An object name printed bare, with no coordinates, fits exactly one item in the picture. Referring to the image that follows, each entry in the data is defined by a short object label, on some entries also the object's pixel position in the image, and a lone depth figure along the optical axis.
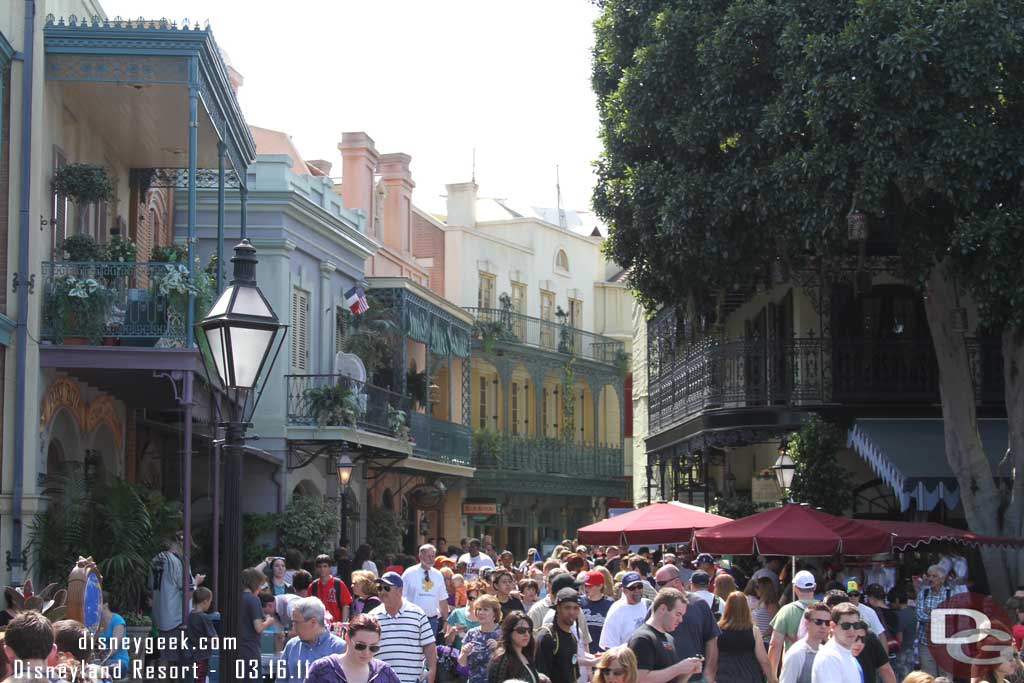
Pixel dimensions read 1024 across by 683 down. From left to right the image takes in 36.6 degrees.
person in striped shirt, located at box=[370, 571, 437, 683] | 11.23
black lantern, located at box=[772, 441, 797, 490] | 22.08
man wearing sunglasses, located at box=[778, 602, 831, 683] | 11.10
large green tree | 18.33
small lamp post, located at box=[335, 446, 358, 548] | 27.98
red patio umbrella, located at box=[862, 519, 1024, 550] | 18.00
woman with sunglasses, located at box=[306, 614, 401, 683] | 9.02
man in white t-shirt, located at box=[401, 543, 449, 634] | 16.12
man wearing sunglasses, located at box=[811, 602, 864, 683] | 10.23
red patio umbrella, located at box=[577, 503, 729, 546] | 20.34
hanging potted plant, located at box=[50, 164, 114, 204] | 18.48
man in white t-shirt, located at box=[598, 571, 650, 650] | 12.85
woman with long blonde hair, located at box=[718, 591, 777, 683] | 12.25
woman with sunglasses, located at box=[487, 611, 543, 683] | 10.39
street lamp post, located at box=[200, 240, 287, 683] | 8.62
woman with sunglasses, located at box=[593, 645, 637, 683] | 8.69
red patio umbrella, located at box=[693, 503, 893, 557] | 17.23
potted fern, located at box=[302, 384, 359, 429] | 28.83
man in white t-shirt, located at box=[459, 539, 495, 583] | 21.90
